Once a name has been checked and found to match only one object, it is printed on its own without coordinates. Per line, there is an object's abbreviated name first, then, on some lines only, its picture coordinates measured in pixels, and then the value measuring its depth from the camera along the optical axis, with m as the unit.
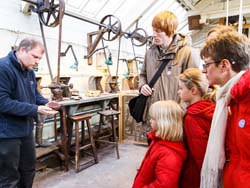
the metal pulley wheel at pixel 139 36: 4.76
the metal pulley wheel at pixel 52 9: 2.63
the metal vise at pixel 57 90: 2.81
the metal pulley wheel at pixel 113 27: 3.72
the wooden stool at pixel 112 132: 3.60
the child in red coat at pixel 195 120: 1.14
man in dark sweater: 1.76
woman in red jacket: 0.83
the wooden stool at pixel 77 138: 3.08
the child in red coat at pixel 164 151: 1.24
